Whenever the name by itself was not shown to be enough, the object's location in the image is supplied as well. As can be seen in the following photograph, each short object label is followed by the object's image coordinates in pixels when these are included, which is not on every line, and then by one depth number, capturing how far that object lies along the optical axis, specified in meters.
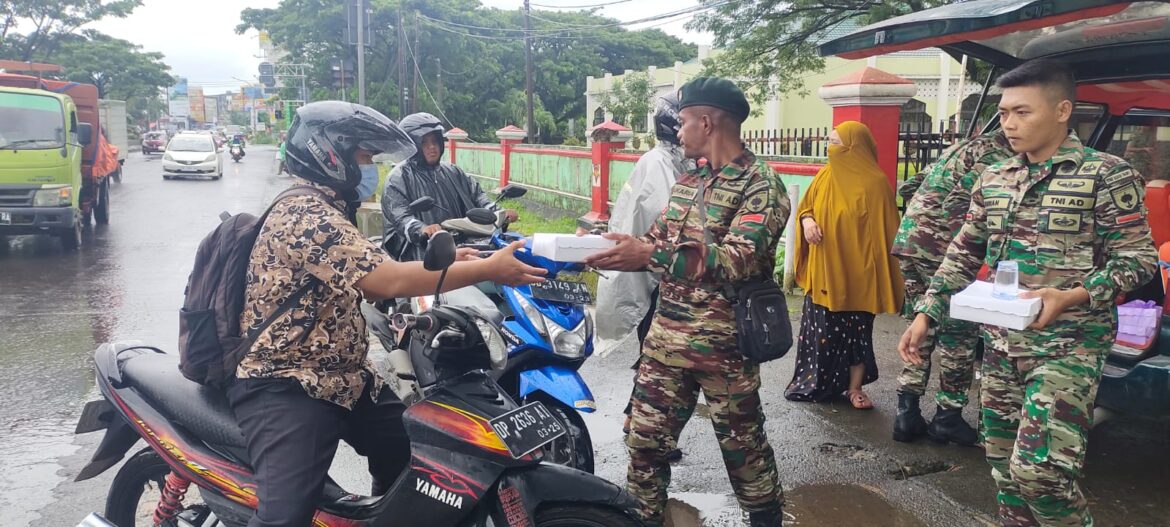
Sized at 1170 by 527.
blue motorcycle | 3.36
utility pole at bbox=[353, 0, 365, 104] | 15.56
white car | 24.02
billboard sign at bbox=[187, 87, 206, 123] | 117.06
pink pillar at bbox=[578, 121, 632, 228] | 12.52
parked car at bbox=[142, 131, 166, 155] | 42.16
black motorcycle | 2.37
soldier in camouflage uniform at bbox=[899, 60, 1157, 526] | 2.48
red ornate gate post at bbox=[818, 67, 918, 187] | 6.95
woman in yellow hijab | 4.66
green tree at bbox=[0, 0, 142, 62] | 36.31
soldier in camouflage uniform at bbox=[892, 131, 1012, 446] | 3.88
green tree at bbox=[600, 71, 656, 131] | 29.31
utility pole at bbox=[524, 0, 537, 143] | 25.44
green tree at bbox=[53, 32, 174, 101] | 40.34
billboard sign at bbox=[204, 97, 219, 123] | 127.26
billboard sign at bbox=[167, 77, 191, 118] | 96.38
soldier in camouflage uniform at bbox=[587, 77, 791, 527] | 2.74
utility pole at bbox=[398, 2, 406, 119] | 27.68
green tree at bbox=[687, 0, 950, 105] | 11.07
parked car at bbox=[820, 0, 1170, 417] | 3.49
